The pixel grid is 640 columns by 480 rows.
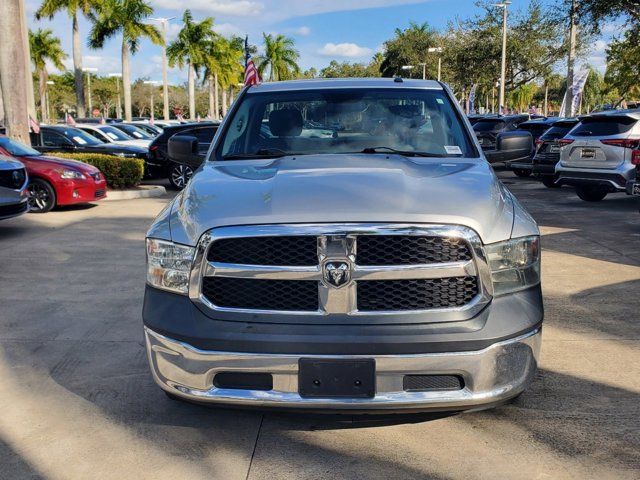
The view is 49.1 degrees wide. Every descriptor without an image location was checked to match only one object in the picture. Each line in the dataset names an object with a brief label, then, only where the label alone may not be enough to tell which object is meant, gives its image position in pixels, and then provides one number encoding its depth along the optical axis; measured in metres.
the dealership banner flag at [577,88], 27.78
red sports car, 11.88
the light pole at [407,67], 68.62
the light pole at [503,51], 36.66
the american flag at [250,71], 19.48
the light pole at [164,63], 43.06
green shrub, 14.98
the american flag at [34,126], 15.97
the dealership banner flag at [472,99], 41.08
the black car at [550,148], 15.43
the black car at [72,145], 17.34
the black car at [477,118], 20.34
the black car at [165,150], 15.62
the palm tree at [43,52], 64.44
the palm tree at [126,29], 41.38
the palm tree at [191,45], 54.12
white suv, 11.78
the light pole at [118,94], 83.35
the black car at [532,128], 17.81
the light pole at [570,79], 27.33
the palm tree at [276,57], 77.31
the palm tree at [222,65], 56.67
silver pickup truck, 3.04
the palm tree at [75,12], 37.44
